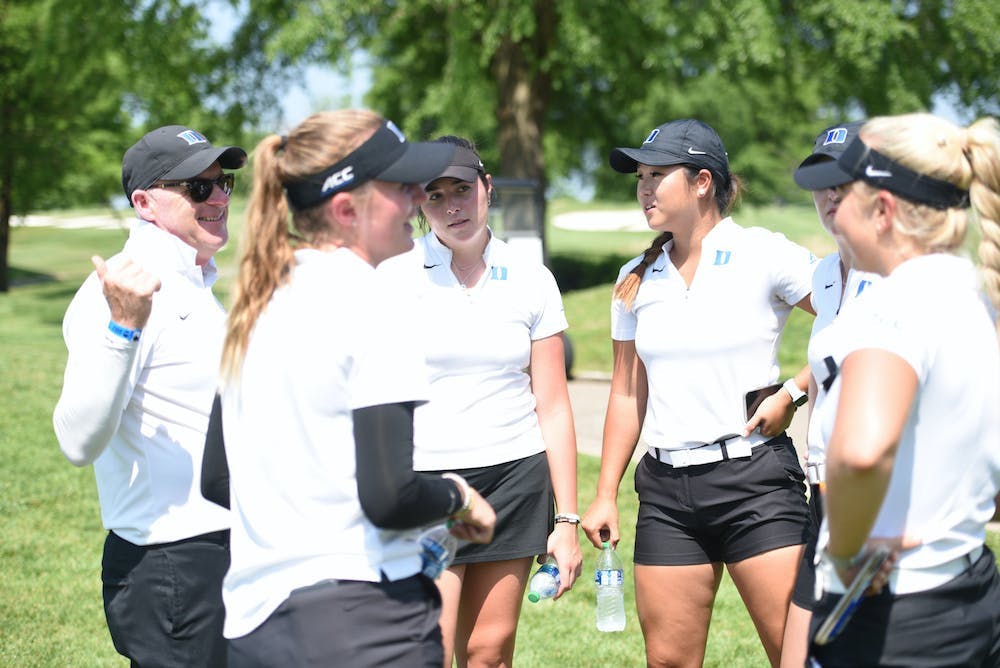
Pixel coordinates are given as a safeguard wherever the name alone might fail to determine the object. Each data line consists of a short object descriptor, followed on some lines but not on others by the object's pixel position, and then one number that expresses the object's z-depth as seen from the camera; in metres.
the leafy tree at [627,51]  16.44
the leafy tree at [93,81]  18.00
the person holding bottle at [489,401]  3.71
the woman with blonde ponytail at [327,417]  2.18
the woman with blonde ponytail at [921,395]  2.13
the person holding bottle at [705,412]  3.68
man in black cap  2.99
